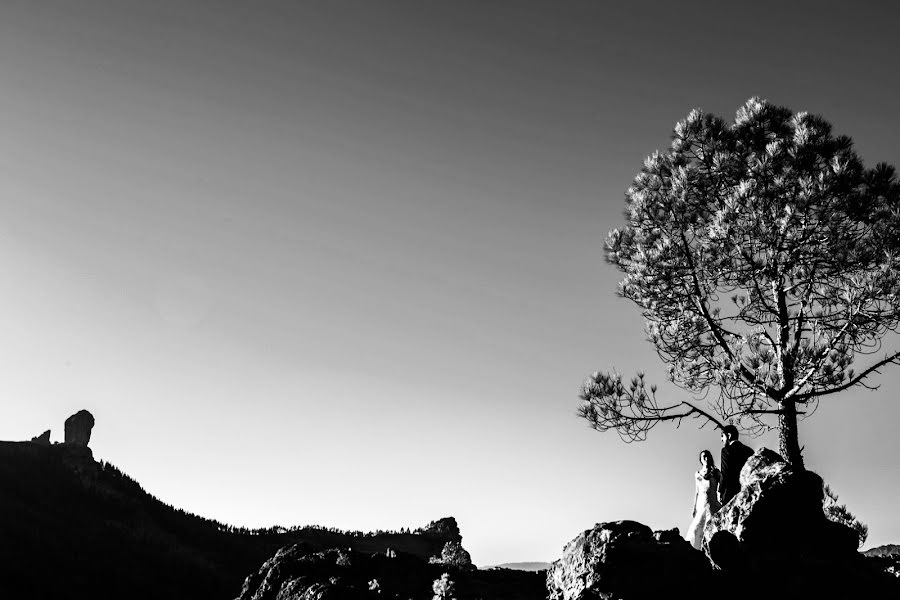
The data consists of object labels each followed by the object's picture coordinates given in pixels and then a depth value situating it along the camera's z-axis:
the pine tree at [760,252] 13.20
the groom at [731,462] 11.71
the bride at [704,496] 11.68
